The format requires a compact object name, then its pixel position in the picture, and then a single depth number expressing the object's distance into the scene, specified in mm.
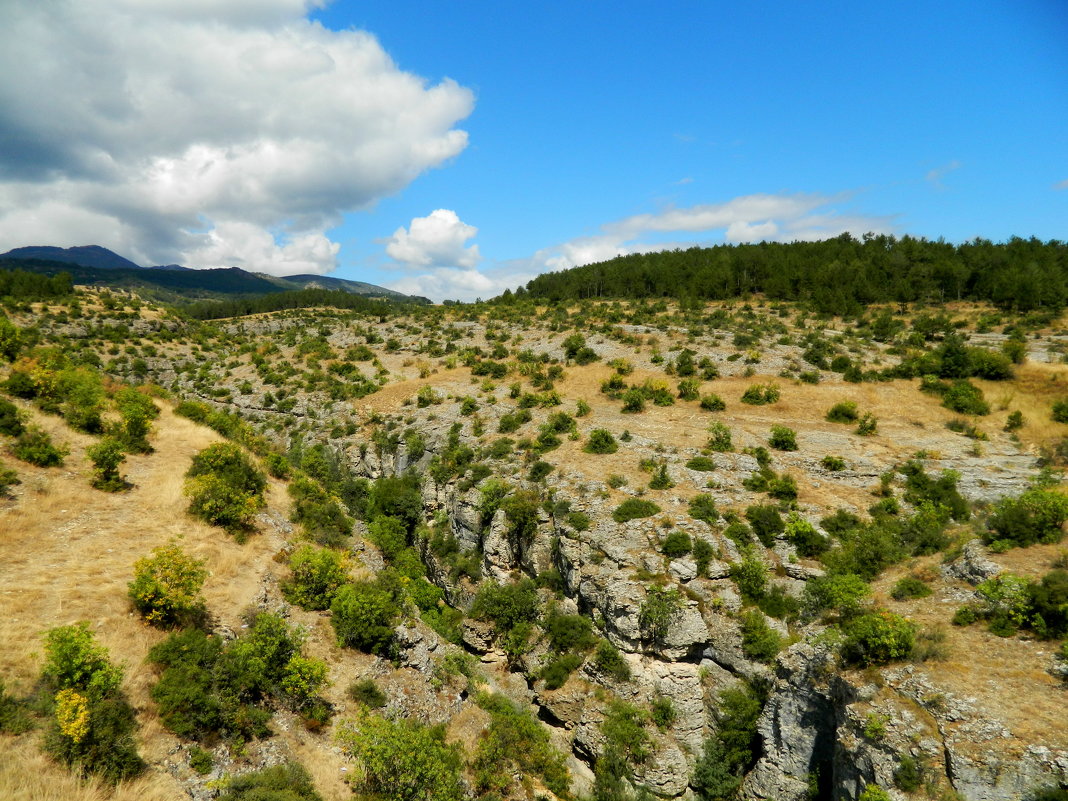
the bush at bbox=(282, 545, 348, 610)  18984
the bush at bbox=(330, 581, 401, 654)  18547
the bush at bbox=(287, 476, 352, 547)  24188
